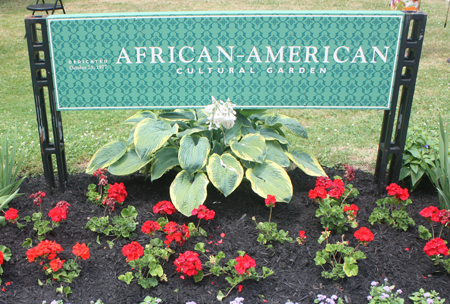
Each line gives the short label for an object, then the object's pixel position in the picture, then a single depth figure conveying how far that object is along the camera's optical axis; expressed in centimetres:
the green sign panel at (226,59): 314
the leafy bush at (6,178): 319
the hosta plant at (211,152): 314
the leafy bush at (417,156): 352
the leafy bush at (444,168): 310
